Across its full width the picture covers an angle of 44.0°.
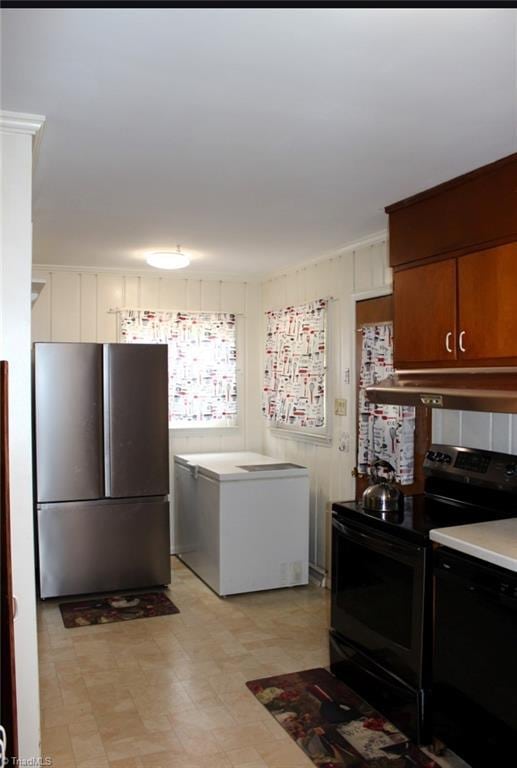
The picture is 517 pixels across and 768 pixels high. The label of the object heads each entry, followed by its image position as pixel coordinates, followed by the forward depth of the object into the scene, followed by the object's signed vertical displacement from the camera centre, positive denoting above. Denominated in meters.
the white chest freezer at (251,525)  4.30 -1.04
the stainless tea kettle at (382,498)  2.93 -0.57
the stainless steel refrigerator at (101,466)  4.20 -0.62
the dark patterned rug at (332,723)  2.49 -1.50
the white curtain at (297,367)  4.61 +0.06
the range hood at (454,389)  2.39 -0.07
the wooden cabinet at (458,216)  2.56 +0.70
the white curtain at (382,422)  3.66 -0.29
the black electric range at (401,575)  2.54 -0.88
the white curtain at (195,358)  5.25 +0.14
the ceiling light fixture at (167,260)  4.08 +0.74
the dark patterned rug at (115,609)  3.96 -1.51
